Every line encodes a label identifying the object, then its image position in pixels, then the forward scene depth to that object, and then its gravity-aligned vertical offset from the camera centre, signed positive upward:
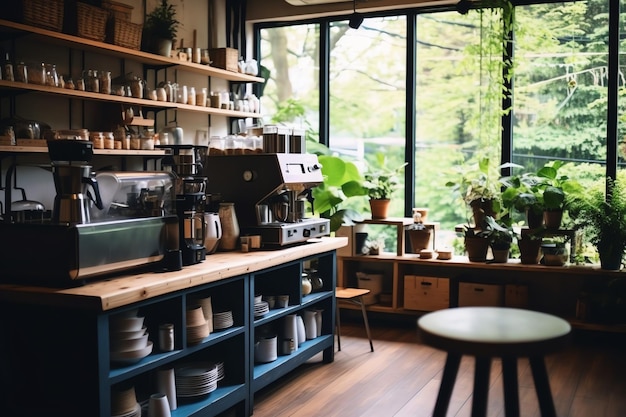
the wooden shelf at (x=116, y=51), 3.91 +0.88
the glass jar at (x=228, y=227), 3.88 -0.23
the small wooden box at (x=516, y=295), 5.25 -0.82
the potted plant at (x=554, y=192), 5.01 -0.04
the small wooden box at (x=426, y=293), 5.43 -0.83
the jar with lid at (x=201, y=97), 5.36 +0.67
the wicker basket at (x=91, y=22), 4.27 +1.01
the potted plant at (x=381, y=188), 5.68 -0.02
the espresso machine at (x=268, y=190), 3.97 -0.02
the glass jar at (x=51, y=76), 4.07 +0.63
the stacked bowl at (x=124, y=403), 2.82 -0.88
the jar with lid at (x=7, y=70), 3.83 +0.63
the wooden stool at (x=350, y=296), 4.74 -0.75
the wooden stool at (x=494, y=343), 2.19 -0.49
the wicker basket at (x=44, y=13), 3.92 +0.98
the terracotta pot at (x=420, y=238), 5.61 -0.42
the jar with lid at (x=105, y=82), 4.45 +0.65
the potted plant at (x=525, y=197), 5.13 -0.08
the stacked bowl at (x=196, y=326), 3.14 -0.63
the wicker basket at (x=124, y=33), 4.55 +1.00
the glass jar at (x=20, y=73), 3.90 +0.62
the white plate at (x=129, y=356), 2.76 -0.68
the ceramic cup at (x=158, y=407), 2.95 -0.93
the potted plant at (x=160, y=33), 5.00 +1.10
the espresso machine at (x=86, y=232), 2.65 -0.19
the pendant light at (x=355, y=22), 5.65 +1.31
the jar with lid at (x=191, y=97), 5.25 +0.66
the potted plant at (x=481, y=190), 5.37 -0.03
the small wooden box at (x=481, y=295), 5.27 -0.82
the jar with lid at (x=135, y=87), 4.73 +0.66
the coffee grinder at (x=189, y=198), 3.31 -0.06
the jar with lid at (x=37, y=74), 3.98 +0.63
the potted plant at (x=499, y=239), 5.24 -0.40
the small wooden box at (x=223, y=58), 5.66 +1.04
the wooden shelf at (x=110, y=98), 3.88 +0.56
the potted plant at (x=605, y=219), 4.86 -0.23
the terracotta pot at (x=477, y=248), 5.32 -0.47
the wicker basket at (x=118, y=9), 4.51 +1.15
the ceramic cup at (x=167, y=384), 3.11 -0.87
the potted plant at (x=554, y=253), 5.10 -0.49
